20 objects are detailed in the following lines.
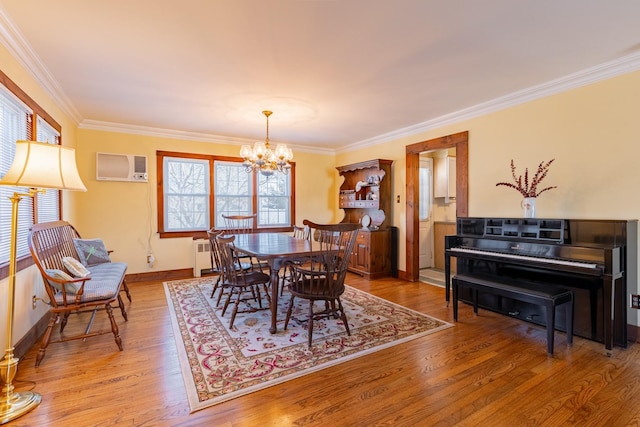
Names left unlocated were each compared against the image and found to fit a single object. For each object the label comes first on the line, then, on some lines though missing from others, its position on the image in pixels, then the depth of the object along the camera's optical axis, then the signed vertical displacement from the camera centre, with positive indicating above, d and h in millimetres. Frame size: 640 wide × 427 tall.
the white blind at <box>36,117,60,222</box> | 2988 +143
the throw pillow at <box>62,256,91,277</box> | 2504 -492
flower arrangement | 3056 +305
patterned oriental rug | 2043 -1145
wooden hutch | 4996 -145
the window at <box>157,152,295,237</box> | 5051 +303
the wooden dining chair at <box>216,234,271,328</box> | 2885 -652
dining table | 2743 -394
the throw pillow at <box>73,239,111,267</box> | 3317 -476
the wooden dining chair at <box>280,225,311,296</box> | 4303 -332
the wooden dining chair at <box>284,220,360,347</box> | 2645 -575
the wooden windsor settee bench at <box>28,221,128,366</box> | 2251 -627
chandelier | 3607 +657
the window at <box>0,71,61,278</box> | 2227 +539
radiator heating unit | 5043 -776
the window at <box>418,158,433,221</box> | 5605 +415
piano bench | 2373 -711
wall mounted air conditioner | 4539 +668
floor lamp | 1722 +161
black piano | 2422 -458
